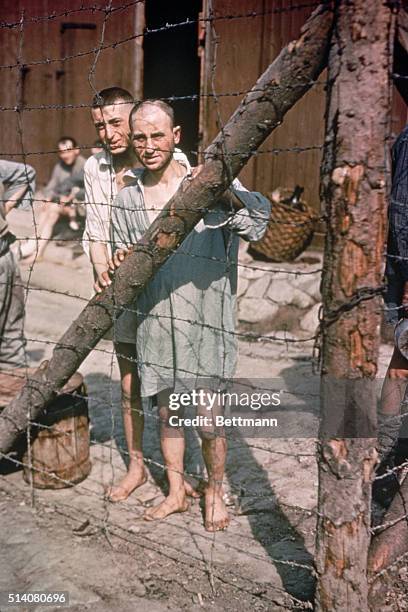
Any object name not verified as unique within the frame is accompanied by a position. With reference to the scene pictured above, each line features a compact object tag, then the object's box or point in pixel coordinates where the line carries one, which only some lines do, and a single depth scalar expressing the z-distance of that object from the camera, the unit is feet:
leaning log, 8.16
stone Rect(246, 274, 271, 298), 24.67
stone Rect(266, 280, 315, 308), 23.66
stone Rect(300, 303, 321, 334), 23.16
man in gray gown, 11.10
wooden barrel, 13.50
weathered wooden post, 7.52
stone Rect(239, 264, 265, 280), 25.21
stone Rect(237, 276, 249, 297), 24.93
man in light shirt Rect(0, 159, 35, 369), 15.96
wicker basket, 24.68
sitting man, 31.09
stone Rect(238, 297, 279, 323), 24.09
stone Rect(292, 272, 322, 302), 23.67
